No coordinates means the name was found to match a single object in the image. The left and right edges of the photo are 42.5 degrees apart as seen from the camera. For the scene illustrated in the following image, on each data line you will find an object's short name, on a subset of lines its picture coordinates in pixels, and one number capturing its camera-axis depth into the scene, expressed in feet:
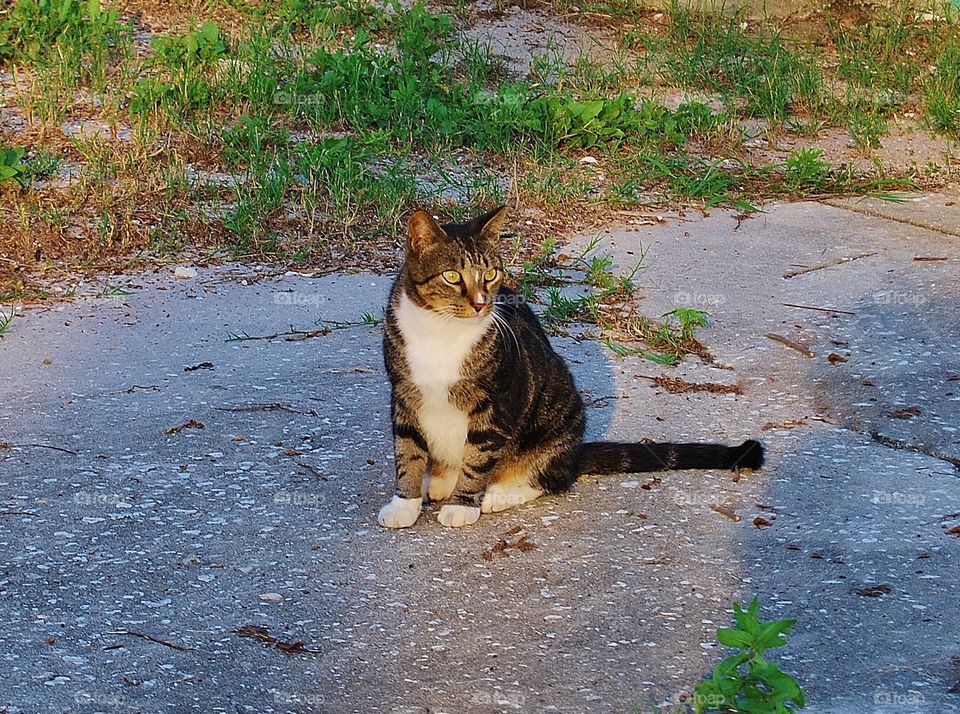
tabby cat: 11.84
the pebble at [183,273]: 18.57
